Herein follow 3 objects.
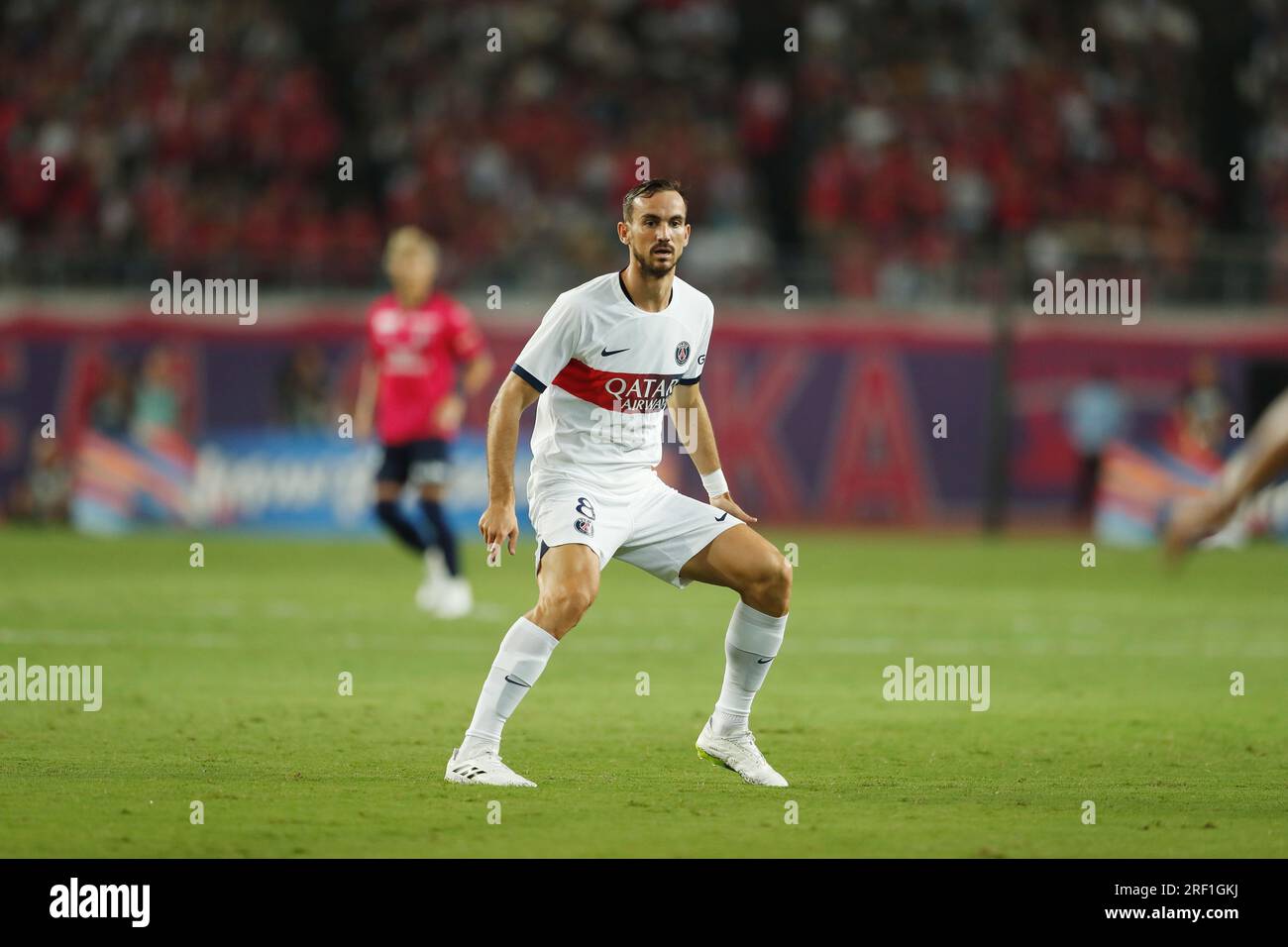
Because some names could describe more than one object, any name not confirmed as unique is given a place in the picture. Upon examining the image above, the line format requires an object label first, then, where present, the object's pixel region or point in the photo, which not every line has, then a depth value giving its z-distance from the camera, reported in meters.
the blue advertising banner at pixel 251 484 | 21.02
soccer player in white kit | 7.28
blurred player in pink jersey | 13.71
